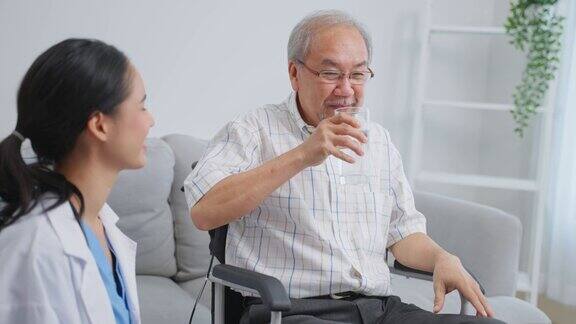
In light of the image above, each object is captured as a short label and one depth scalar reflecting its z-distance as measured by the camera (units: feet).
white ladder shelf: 11.91
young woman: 4.13
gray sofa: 8.47
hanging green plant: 11.78
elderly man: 6.14
